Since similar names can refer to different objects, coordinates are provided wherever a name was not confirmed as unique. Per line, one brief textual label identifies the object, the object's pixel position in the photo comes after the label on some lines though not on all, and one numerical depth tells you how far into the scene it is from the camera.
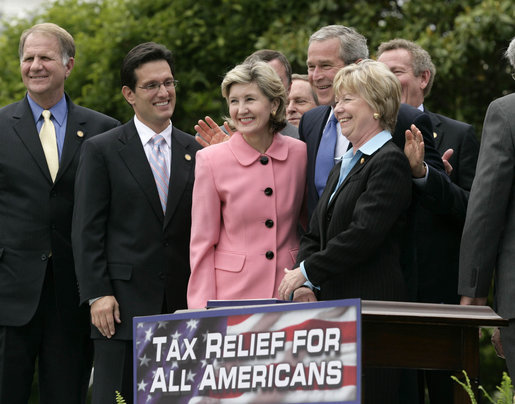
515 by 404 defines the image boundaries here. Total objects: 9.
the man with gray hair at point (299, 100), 14.79
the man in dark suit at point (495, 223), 9.83
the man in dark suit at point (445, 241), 11.97
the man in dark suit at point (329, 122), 10.52
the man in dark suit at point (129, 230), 11.51
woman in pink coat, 10.69
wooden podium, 8.16
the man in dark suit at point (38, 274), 12.06
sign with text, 7.72
